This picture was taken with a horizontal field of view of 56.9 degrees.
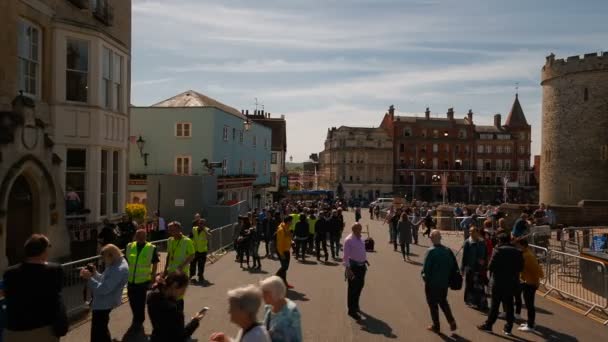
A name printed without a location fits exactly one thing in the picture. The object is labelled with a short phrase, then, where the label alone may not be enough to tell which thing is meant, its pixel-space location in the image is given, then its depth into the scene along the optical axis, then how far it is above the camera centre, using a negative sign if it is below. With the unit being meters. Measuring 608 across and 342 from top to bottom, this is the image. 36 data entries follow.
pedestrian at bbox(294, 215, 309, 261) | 16.95 -1.65
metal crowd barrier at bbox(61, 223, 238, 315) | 9.62 -2.00
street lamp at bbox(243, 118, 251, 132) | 34.58 +3.16
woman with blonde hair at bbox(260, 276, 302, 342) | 5.15 -1.30
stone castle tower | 42.47 +3.84
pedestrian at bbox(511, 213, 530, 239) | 15.56 -1.39
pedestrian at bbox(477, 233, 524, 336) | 8.88 -1.54
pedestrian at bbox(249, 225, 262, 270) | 15.65 -1.99
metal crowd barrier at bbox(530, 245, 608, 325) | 11.24 -2.27
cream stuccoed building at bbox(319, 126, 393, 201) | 90.38 +2.00
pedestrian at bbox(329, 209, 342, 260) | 18.56 -1.88
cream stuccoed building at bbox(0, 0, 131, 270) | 11.97 +1.30
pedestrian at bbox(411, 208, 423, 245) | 22.67 -2.25
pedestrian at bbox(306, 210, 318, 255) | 18.62 -1.65
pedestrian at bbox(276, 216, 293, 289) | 12.66 -1.56
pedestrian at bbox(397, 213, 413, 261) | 18.45 -1.86
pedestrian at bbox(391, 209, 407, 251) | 22.48 -1.79
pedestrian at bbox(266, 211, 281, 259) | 18.38 -1.72
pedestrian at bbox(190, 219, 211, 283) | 13.45 -1.74
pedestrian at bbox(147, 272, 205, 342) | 5.32 -1.32
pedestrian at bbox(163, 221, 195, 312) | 10.22 -1.39
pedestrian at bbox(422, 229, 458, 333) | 9.05 -1.63
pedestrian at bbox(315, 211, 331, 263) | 18.05 -1.81
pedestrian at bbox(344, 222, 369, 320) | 10.12 -1.68
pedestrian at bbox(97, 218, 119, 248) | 12.22 -1.37
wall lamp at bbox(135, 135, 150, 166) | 32.19 +1.00
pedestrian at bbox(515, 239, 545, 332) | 9.34 -1.76
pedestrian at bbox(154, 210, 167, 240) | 19.80 -1.95
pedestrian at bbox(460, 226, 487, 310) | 11.02 -1.74
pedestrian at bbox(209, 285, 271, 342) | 4.54 -1.13
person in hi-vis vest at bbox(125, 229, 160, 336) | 8.58 -1.64
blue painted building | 32.41 +2.00
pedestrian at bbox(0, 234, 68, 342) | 5.52 -1.22
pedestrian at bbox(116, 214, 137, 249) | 13.74 -1.45
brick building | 91.12 +3.20
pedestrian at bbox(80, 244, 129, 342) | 7.32 -1.50
